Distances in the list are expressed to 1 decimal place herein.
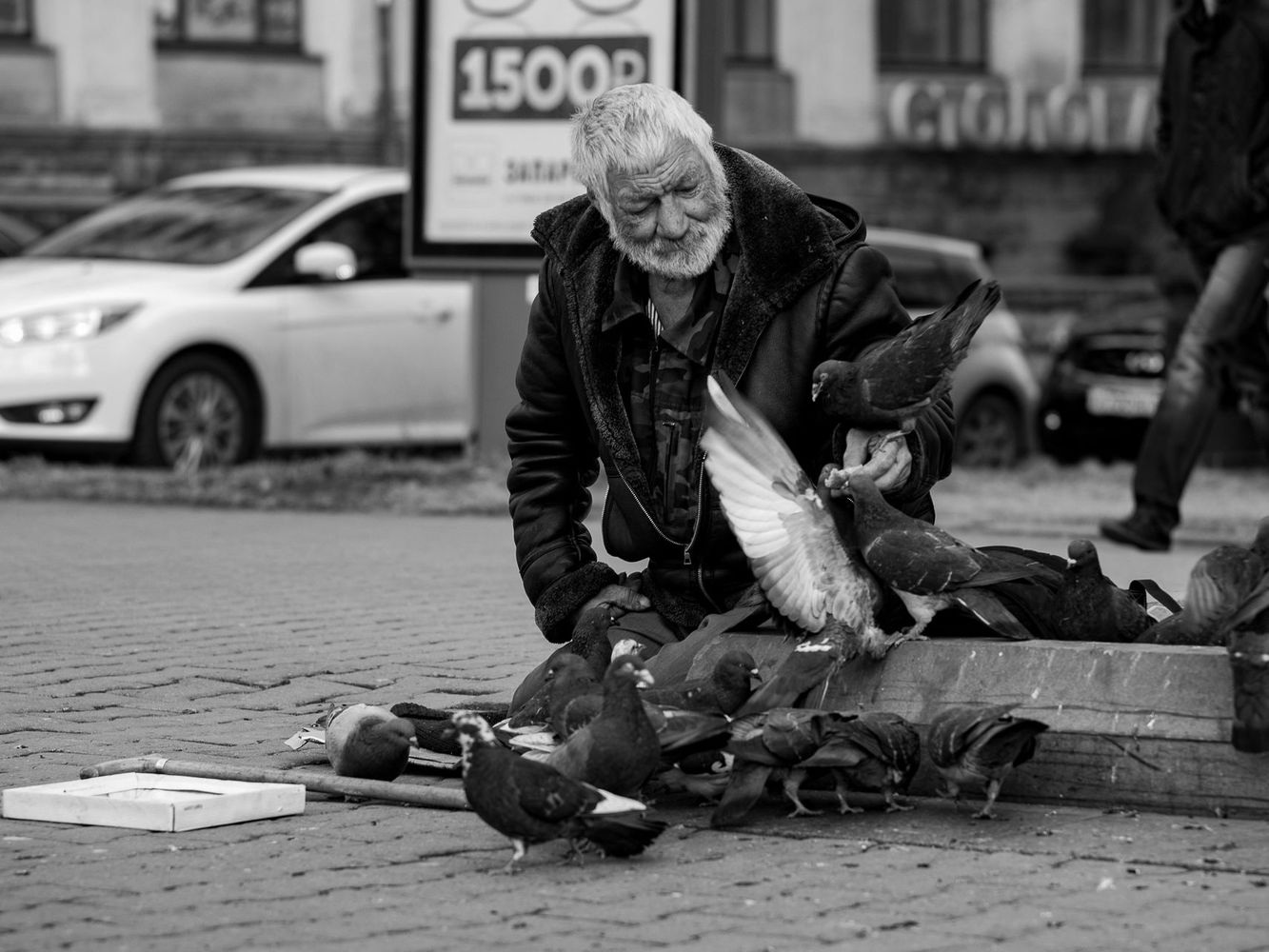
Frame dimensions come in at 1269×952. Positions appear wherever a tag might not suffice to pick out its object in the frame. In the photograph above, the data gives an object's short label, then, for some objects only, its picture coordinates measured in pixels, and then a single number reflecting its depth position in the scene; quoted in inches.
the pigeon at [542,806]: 346.9
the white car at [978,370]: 1288.1
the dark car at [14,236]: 1334.9
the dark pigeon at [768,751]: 375.9
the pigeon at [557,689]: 412.8
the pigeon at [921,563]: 397.7
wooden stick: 394.0
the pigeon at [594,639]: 434.6
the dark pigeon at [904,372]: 407.2
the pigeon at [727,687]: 397.1
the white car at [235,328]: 1022.4
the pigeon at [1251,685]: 365.4
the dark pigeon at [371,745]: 412.8
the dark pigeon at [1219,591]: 387.5
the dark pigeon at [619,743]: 365.7
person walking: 810.8
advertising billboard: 1035.9
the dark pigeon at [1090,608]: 408.5
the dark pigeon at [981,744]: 370.0
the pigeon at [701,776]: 392.2
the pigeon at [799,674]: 399.9
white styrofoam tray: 378.3
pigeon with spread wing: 405.7
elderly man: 429.4
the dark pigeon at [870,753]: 374.6
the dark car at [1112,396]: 1384.1
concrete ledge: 380.8
